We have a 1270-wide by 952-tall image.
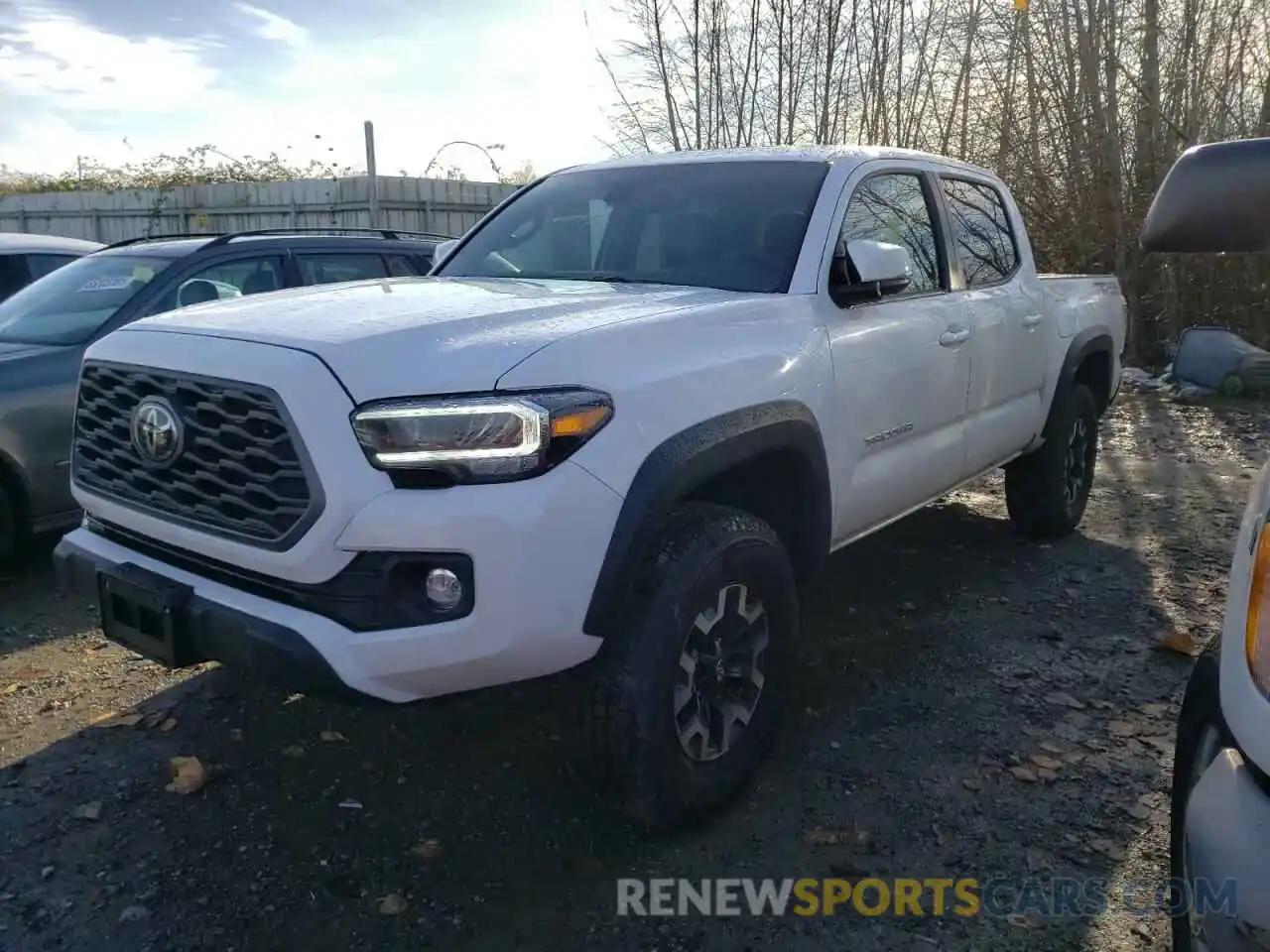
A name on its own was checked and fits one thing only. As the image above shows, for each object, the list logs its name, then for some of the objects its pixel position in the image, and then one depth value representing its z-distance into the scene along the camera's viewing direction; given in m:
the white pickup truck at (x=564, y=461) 2.32
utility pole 11.34
